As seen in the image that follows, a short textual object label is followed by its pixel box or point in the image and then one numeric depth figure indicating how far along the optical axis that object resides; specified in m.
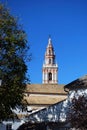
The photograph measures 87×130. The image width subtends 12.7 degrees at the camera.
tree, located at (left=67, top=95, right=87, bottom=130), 32.34
